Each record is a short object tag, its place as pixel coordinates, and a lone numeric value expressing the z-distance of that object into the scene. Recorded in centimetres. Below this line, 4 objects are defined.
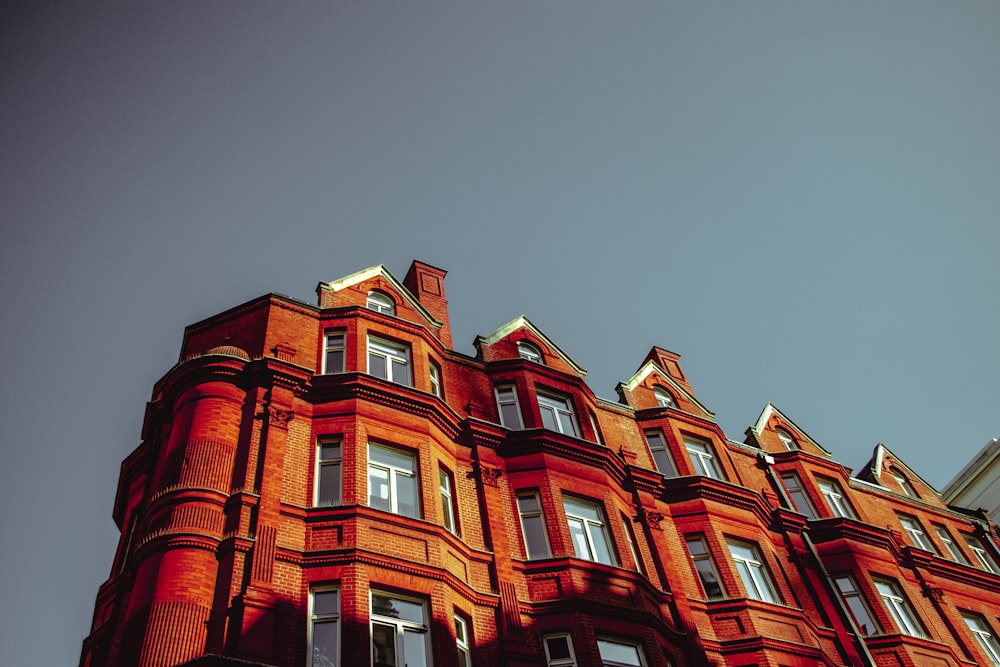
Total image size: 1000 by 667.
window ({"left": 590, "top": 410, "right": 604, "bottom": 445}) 2485
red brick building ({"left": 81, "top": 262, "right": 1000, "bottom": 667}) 1550
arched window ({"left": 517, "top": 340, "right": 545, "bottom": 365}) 2705
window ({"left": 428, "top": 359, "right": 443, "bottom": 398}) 2287
